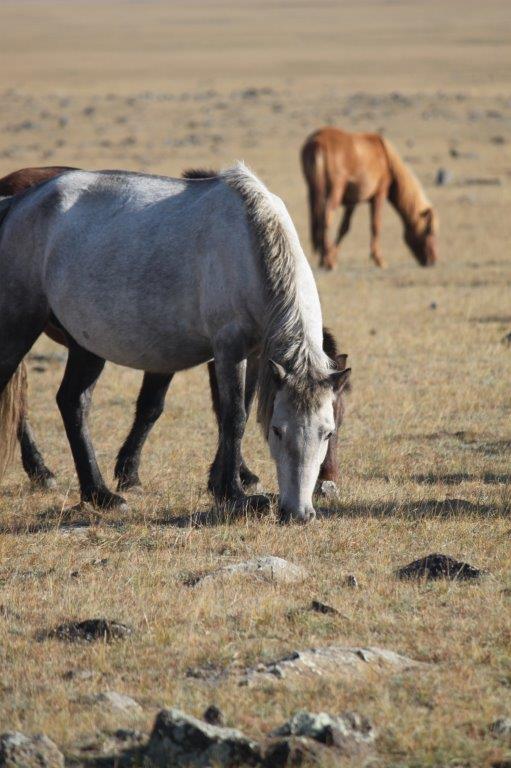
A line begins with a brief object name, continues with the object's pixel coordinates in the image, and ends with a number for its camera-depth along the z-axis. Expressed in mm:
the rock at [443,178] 53906
